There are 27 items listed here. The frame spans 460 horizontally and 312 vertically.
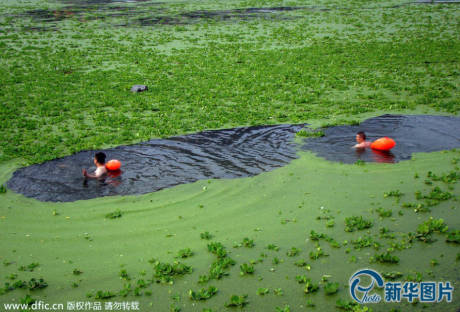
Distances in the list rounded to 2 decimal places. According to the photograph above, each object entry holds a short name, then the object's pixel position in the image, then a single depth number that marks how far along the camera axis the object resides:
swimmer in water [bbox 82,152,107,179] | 11.96
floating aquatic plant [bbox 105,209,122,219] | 10.13
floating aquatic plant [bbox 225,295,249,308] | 7.16
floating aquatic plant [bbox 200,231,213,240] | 9.19
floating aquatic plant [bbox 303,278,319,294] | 7.38
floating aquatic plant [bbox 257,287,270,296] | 7.42
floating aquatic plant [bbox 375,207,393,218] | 9.74
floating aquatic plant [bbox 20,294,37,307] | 7.25
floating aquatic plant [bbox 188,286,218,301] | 7.34
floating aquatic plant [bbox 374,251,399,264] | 8.05
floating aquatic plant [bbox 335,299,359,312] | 6.98
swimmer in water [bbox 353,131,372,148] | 13.48
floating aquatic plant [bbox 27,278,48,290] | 7.66
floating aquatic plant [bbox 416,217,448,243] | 8.74
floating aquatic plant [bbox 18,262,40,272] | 8.23
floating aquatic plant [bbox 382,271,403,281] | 7.65
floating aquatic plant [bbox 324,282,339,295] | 7.34
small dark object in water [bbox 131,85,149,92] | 20.39
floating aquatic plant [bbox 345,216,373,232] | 9.25
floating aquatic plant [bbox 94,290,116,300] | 7.44
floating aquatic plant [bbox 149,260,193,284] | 7.87
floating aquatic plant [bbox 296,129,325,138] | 14.91
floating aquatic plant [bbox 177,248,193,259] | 8.57
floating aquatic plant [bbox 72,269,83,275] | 8.09
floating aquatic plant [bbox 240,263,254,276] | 7.97
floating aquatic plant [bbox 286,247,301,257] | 8.48
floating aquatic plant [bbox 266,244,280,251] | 8.68
